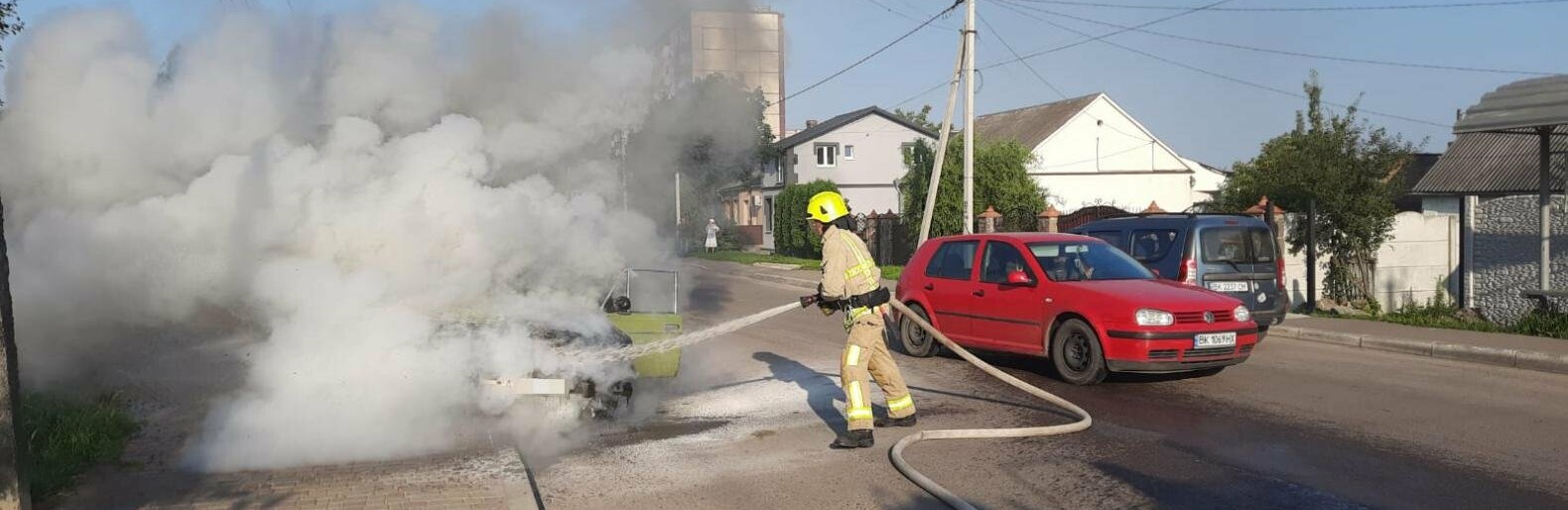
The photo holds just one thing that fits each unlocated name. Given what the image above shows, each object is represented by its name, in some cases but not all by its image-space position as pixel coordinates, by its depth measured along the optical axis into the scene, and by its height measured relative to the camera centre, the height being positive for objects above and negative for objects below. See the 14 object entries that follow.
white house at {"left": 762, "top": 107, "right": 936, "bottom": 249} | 47.47 +3.17
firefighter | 7.16 -0.48
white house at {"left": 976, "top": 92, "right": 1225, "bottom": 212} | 44.12 +2.62
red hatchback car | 9.09 -0.68
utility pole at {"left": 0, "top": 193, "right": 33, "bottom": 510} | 4.91 -0.77
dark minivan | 12.63 -0.34
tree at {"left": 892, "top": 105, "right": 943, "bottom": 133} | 74.72 +7.50
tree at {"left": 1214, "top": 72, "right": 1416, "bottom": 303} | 17.73 +0.55
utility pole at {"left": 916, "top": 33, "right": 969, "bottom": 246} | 22.00 +1.60
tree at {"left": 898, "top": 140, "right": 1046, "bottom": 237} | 28.12 +1.10
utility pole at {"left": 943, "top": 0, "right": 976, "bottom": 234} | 21.33 +2.29
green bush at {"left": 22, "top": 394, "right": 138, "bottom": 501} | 6.29 -1.16
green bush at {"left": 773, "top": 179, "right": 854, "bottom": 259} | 38.88 +0.42
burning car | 7.50 -0.91
